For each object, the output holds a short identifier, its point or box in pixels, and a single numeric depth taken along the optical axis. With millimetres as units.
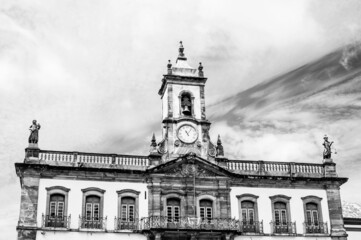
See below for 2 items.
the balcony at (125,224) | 32875
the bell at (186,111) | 36875
